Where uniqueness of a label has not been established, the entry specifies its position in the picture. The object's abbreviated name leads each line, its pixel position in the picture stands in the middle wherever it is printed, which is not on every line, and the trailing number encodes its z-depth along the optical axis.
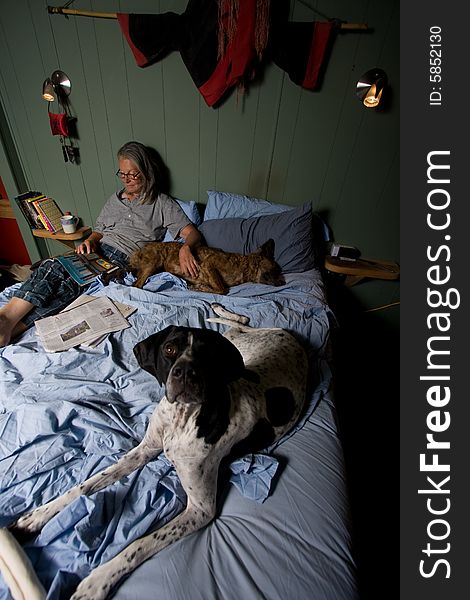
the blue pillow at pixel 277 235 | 2.28
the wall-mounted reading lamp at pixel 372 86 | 1.89
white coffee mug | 2.77
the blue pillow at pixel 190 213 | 2.60
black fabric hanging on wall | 1.90
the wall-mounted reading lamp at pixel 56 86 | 2.32
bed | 0.76
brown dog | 2.18
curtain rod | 2.10
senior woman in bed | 2.33
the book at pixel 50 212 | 2.91
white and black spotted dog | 0.82
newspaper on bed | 1.74
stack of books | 2.89
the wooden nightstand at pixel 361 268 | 2.35
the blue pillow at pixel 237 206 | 2.50
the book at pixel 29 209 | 2.88
